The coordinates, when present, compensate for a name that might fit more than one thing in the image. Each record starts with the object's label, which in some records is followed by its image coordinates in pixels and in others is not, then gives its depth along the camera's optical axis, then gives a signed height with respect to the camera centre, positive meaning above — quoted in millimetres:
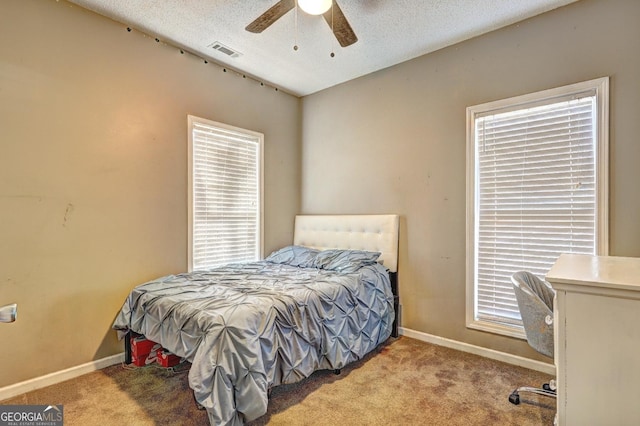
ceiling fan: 2072 +1294
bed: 1775 -695
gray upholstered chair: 1909 -636
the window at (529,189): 2402 +214
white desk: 1198 -508
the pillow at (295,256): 3425 -478
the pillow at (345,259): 3080 -458
